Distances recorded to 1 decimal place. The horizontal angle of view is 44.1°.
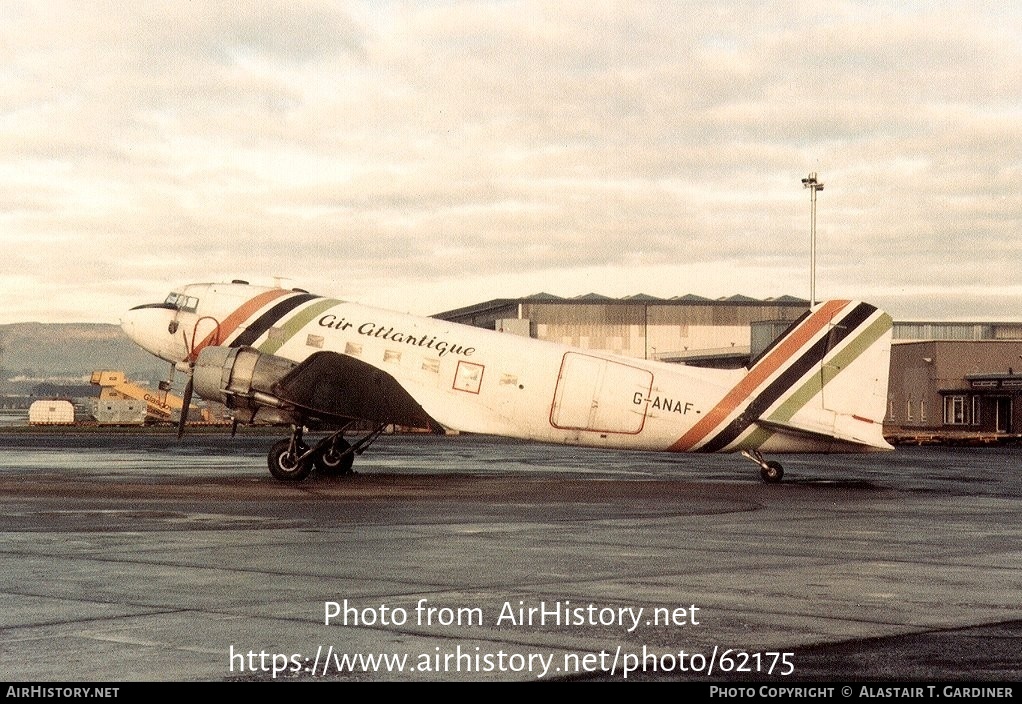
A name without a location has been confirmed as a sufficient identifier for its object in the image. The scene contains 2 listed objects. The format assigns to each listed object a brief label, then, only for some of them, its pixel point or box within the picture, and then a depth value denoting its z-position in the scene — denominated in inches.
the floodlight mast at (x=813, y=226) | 2805.1
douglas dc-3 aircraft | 1279.5
